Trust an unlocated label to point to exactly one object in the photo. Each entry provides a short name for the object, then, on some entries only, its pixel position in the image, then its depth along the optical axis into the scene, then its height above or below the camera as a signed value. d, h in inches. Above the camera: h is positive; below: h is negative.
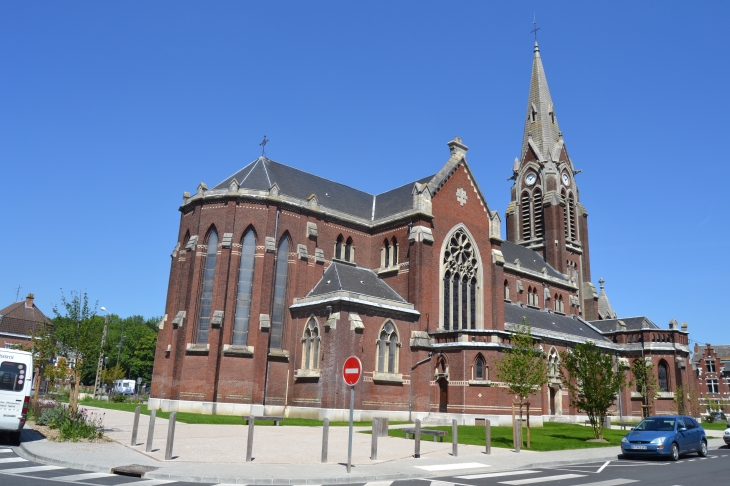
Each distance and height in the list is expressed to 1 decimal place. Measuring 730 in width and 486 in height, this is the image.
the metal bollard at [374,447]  666.2 -77.3
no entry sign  566.6 +9.3
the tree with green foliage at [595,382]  1110.4 +18.0
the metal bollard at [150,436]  648.3 -74.9
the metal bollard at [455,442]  732.0 -73.5
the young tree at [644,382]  1795.0 +37.4
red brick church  1364.4 +198.1
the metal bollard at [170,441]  595.8 -73.1
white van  672.4 -30.4
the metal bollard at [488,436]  764.0 -66.3
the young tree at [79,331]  894.4 +56.0
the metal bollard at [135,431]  704.4 -76.3
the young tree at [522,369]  964.0 +31.5
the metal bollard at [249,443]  603.6 -72.1
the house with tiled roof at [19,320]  2669.8 +209.8
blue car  784.3 -61.4
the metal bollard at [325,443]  625.5 -71.4
